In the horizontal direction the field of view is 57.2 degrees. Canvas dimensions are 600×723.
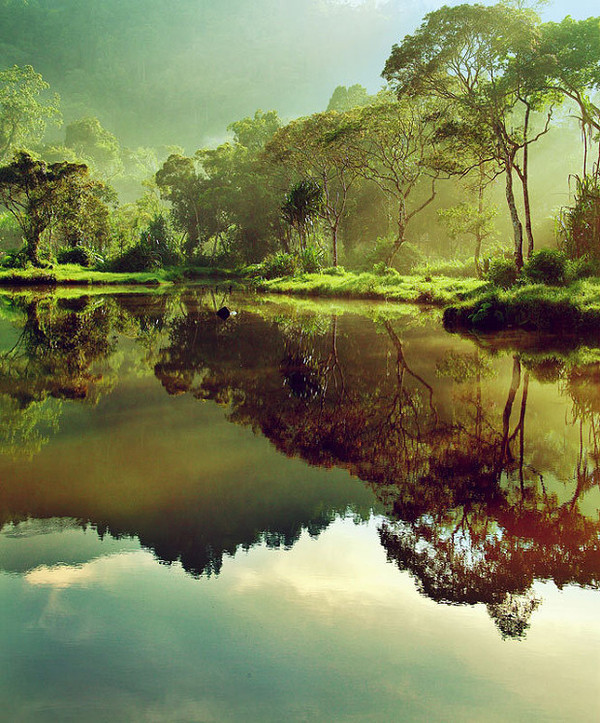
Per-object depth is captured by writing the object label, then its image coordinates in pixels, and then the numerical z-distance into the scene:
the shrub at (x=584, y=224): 16.92
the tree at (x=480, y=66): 18.53
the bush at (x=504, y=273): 19.25
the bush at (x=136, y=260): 47.25
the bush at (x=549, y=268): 16.23
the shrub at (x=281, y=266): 38.38
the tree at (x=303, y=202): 36.81
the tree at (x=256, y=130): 61.47
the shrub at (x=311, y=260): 36.88
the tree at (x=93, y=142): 119.75
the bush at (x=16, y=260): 39.59
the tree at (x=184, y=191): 59.25
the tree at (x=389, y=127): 28.36
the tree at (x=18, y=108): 87.56
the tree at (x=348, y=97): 70.06
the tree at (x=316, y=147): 31.56
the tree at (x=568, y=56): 16.97
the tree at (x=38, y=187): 38.25
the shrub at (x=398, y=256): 38.25
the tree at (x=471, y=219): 27.21
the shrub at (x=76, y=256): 44.97
